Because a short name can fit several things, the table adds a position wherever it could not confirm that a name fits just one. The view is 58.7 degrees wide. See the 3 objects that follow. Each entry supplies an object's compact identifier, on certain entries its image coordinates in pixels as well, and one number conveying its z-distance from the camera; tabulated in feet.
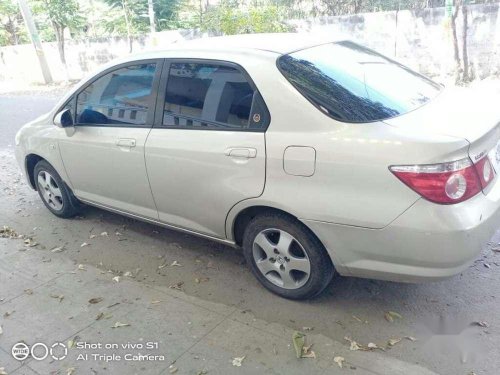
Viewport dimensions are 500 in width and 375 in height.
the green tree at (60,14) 60.85
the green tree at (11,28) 82.99
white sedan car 7.75
